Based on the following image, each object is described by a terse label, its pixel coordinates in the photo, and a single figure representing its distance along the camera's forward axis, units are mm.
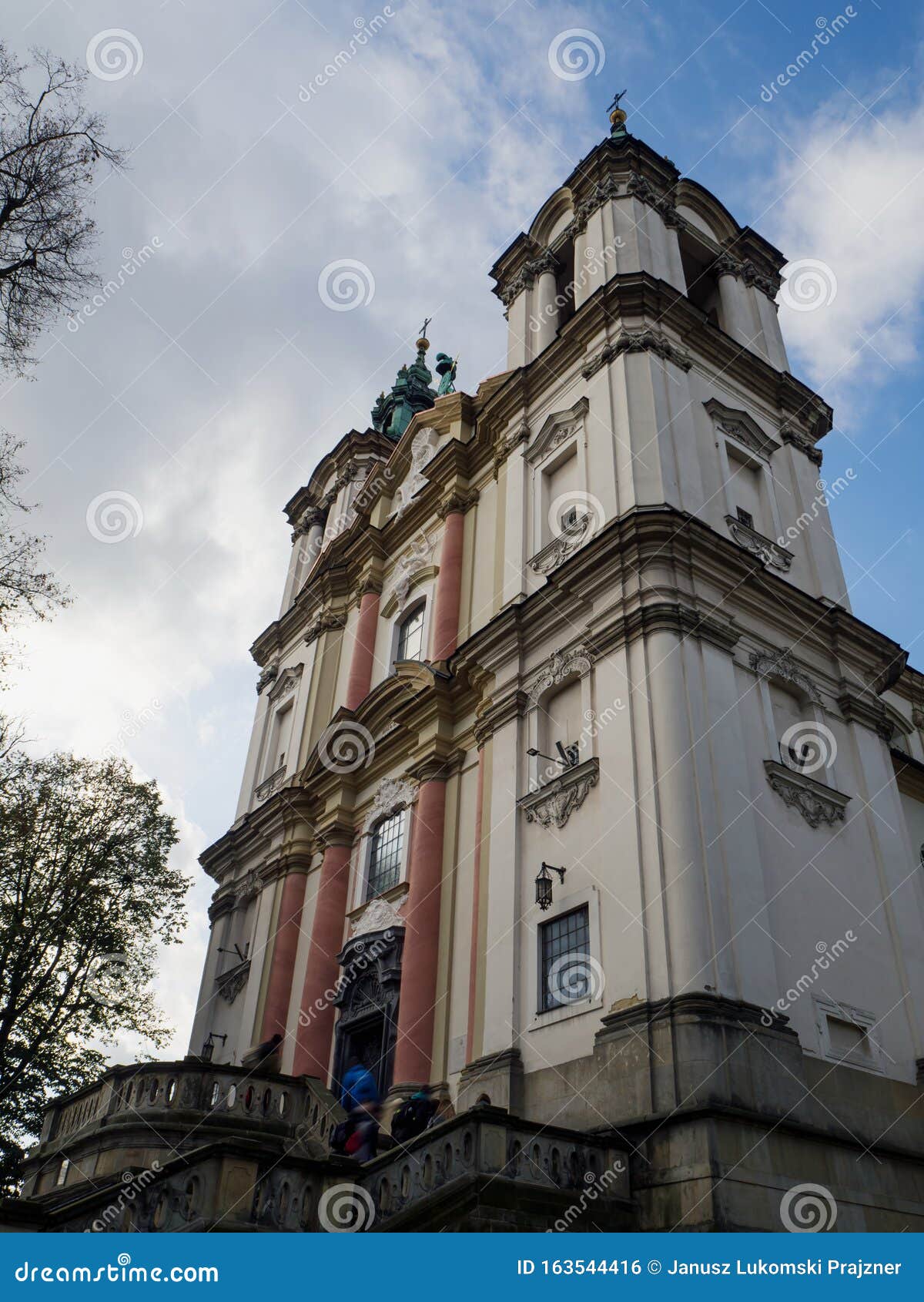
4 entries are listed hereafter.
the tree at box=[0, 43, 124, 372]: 11453
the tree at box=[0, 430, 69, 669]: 11648
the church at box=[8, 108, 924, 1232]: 10227
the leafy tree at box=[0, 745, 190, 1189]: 19750
